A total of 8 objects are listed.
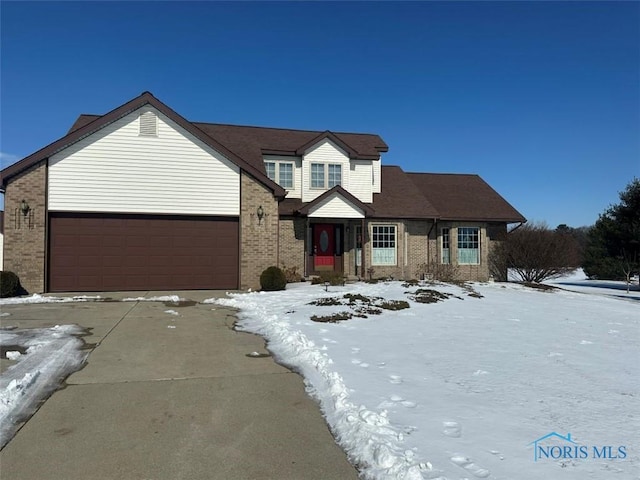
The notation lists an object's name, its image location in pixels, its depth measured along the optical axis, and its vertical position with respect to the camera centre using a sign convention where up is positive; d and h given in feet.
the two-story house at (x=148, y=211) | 46.39 +5.14
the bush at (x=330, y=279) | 53.22 -2.82
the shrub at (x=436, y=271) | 66.49 -2.44
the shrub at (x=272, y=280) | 48.96 -2.67
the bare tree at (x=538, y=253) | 66.74 +0.26
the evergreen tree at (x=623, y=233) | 81.56 +4.05
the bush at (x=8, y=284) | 42.75 -2.62
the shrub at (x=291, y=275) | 58.54 -2.56
